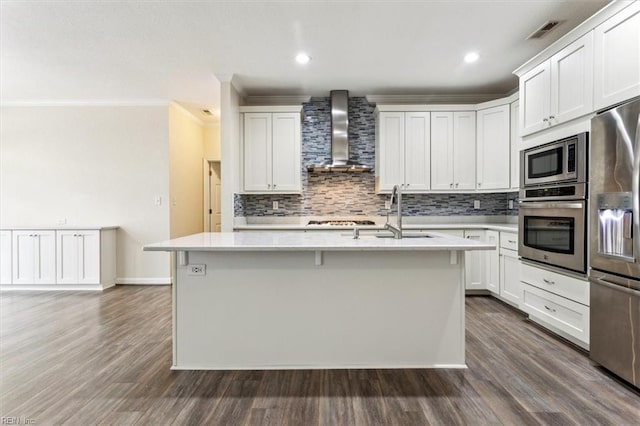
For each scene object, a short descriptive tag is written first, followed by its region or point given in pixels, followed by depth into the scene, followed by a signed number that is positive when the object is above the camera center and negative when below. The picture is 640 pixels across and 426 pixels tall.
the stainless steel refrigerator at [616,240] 2.00 -0.18
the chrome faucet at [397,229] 2.36 -0.12
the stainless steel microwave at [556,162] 2.51 +0.42
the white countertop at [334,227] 4.13 -0.17
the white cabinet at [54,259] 4.52 -0.62
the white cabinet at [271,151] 4.41 +0.82
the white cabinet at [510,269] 3.59 -0.63
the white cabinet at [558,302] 2.52 -0.75
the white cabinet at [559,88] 2.48 +1.04
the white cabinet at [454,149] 4.43 +0.85
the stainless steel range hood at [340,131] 4.48 +1.10
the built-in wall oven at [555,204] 2.51 +0.07
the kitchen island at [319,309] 2.32 -0.67
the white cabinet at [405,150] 4.46 +0.84
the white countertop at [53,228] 4.48 -0.19
